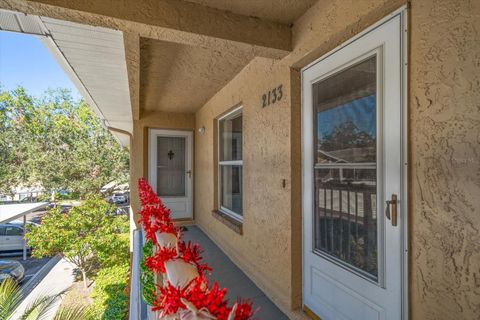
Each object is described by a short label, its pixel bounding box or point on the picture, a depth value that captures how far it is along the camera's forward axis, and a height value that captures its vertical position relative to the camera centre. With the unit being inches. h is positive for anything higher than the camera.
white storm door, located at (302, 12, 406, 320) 54.4 -4.9
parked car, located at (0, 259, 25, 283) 339.1 -144.6
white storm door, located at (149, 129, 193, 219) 221.8 -7.2
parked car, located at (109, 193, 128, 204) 778.2 -114.2
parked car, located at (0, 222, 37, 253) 459.2 -135.9
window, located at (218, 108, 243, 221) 142.9 -1.8
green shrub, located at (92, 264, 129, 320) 237.9 -141.8
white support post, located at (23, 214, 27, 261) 448.5 -155.6
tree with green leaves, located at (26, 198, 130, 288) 327.6 -96.6
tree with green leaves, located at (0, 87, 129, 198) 575.5 +37.2
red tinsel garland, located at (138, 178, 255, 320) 26.8 -16.3
